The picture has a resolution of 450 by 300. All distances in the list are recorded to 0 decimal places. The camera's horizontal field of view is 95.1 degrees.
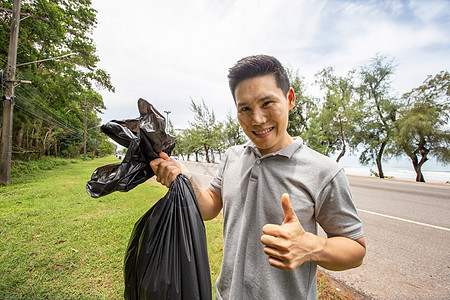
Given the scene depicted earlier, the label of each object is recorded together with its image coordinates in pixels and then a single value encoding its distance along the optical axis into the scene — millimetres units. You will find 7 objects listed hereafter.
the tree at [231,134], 25564
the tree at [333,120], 18219
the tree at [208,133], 25803
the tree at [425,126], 13312
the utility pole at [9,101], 7414
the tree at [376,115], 16516
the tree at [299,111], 16631
